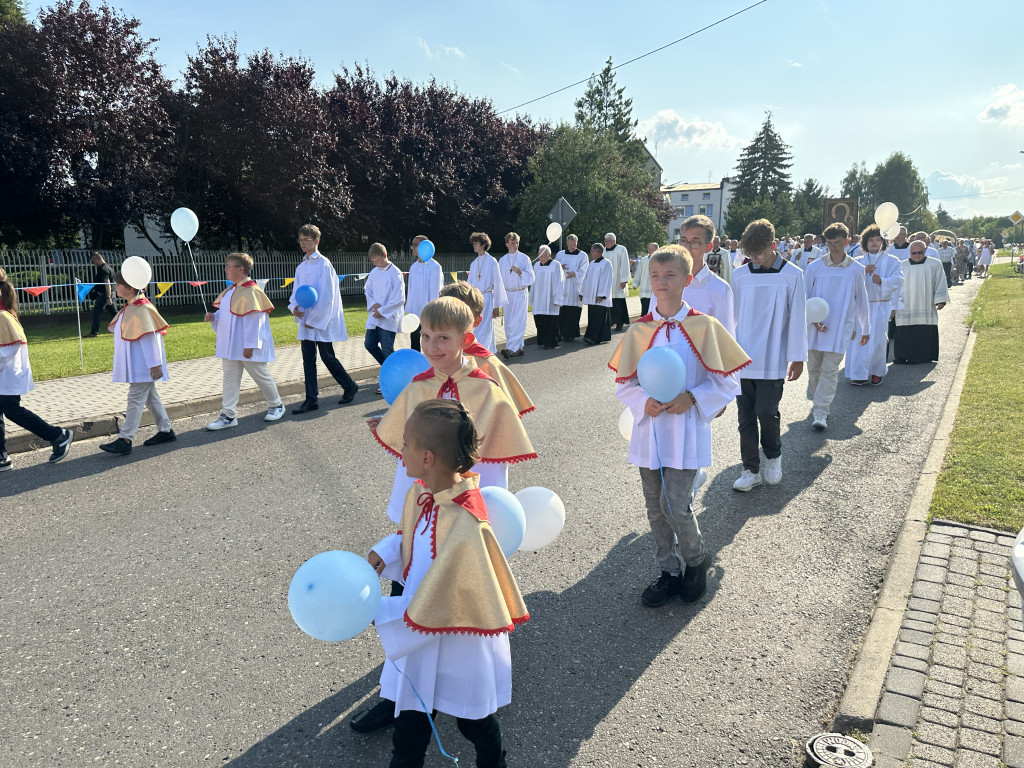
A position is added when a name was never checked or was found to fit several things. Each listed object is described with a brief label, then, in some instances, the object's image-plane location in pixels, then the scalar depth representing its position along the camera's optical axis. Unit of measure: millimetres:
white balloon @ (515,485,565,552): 2676
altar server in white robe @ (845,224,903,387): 10016
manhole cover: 2572
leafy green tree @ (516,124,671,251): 33562
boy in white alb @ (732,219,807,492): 5684
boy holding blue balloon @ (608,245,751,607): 3600
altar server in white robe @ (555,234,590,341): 14867
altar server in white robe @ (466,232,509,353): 11922
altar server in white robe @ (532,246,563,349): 14133
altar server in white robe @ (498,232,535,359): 13312
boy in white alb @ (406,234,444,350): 10578
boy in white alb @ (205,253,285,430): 7852
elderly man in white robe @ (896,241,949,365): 11234
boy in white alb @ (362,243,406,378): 9539
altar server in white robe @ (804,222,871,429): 7543
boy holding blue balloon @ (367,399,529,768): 2062
